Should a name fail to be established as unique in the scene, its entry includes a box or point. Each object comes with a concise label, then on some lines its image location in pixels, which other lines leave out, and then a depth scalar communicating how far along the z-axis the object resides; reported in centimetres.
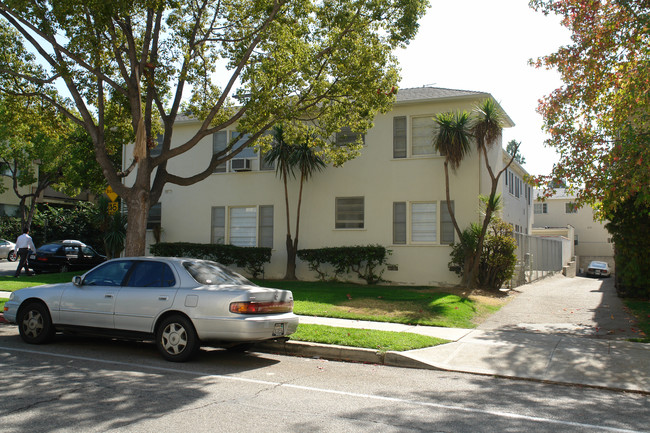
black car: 2283
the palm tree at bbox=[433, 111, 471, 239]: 1741
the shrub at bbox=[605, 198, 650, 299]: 1501
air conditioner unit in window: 2155
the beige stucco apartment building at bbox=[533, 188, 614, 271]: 4819
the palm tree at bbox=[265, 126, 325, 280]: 1920
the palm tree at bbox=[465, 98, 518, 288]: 1662
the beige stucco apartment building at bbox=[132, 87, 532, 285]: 1867
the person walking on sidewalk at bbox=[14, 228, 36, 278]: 1994
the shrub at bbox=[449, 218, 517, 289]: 1714
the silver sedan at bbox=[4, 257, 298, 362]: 786
